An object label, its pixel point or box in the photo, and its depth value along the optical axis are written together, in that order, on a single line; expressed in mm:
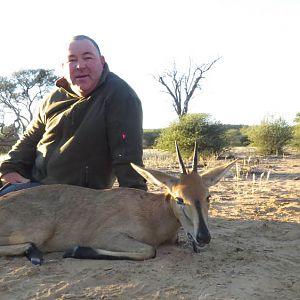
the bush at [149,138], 43062
